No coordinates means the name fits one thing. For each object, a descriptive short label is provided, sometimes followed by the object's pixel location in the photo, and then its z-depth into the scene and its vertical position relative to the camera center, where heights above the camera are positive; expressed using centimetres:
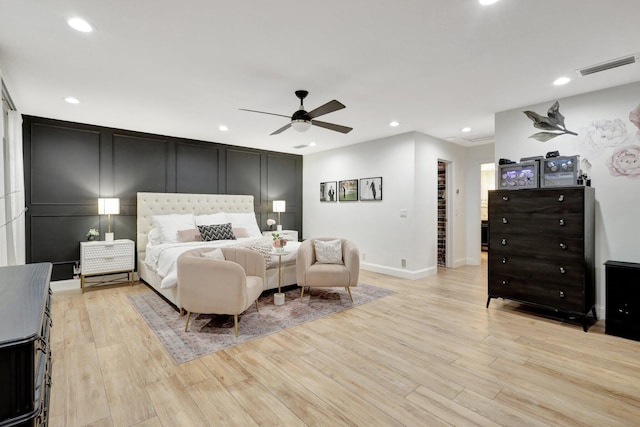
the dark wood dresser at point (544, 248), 310 -42
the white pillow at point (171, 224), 476 -19
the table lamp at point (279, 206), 673 +14
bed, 399 -33
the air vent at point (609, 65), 265 +138
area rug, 281 -124
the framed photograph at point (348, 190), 625 +47
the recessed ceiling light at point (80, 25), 210 +139
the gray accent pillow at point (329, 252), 422 -58
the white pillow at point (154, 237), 480 -40
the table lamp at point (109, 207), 458 +10
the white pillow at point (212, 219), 531 -12
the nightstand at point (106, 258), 443 -69
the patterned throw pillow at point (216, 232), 486 -33
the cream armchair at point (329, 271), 395 -81
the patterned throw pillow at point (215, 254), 340 -49
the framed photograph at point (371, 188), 577 +47
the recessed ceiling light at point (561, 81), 307 +139
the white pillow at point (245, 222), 568 -19
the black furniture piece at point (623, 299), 288 -90
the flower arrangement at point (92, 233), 468 -32
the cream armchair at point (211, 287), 289 -75
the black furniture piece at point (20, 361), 84 -43
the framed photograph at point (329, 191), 668 +48
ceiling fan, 299 +104
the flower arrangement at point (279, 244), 390 -42
